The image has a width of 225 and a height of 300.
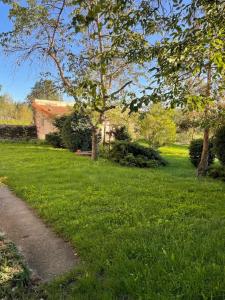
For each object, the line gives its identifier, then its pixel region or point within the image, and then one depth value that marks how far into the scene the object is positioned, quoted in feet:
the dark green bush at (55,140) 59.48
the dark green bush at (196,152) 40.95
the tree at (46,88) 38.19
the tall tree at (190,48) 8.67
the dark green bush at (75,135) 50.28
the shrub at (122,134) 51.67
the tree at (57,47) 34.63
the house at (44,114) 76.32
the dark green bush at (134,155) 38.09
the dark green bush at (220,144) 29.54
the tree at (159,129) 55.17
